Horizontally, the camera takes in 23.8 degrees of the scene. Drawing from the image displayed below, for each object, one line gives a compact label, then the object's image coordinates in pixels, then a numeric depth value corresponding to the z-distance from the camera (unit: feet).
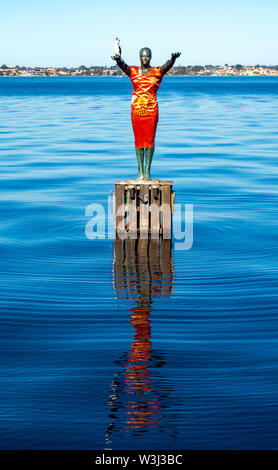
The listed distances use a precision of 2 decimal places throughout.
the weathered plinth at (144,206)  37.01
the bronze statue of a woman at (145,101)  36.52
